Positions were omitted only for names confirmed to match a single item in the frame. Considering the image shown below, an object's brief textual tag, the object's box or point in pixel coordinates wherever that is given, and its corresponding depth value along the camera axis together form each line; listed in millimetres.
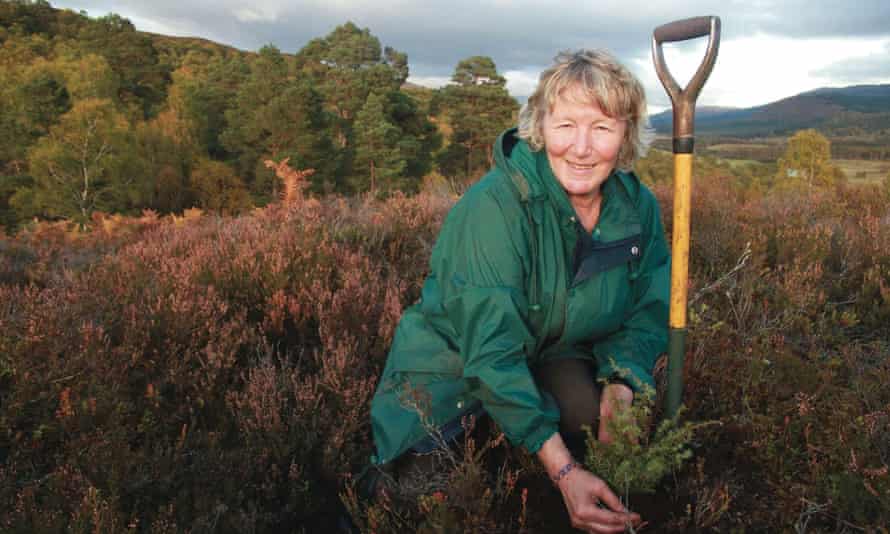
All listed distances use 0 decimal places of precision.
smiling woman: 1847
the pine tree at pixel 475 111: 38562
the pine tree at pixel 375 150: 35312
